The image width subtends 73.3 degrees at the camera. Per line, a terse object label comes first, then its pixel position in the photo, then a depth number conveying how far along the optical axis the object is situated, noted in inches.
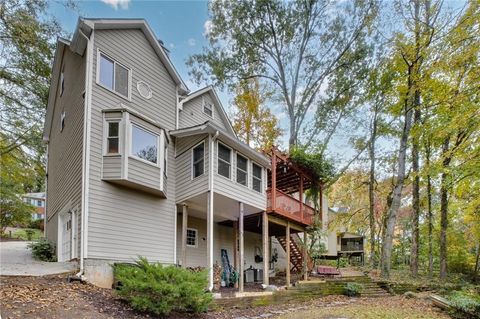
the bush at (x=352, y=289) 523.8
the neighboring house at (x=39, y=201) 1565.9
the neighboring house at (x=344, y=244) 1131.9
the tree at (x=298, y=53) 773.9
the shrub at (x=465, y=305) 369.7
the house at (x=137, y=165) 398.6
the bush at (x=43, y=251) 476.1
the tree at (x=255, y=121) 994.7
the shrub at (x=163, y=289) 287.3
